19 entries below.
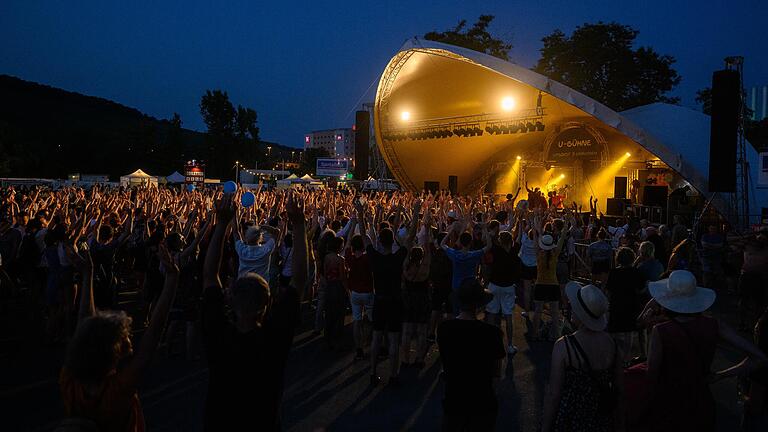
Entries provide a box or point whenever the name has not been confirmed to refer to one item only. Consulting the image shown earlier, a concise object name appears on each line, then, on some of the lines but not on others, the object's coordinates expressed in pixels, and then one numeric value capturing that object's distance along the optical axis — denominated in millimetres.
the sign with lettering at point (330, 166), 30672
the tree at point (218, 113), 65562
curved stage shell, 22797
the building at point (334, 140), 165800
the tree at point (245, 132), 67312
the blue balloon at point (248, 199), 7061
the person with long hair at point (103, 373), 1954
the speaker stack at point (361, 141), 27594
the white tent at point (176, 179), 39366
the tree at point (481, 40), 40844
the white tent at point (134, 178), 34156
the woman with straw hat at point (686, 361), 2789
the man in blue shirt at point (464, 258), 6254
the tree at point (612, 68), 39156
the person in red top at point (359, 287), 6234
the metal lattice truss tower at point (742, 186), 14960
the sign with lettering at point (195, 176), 26908
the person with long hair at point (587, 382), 2717
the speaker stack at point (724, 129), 13586
